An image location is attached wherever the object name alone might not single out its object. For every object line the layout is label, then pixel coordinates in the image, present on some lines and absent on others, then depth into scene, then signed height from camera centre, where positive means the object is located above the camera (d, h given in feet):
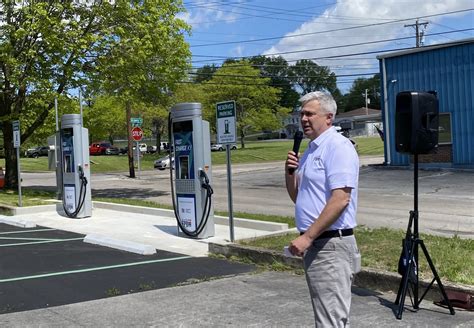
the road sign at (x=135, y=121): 108.06 +6.04
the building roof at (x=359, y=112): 406.82 +22.89
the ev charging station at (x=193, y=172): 35.35 -1.44
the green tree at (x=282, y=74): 362.82 +53.11
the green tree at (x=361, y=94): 497.01 +44.96
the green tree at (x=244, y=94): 204.03 +19.85
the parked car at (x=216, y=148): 225.15 +0.29
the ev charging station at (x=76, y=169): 48.32 -1.30
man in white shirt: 11.09 -1.41
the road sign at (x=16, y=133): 51.13 +2.19
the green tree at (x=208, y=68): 361.92 +53.25
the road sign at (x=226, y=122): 31.99 +1.52
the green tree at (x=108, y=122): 167.65 +10.23
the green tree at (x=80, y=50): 57.47 +11.36
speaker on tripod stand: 18.43 +0.09
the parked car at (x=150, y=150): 229.11 +0.59
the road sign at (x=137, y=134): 107.04 +3.46
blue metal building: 83.25 +8.62
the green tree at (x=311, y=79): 456.82 +57.68
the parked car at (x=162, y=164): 140.81 -3.33
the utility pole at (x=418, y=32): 171.16 +33.71
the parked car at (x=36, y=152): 203.51 +1.51
